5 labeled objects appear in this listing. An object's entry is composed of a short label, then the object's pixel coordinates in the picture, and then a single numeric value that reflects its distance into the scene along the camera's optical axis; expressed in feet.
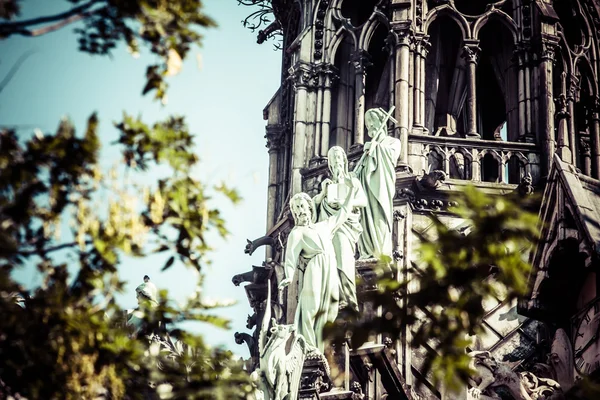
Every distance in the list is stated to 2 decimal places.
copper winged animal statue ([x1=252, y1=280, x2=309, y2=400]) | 90.02
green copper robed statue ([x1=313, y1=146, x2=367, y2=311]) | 97.66
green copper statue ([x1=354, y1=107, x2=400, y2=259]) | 104.12
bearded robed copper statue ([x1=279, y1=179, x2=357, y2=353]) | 95.91
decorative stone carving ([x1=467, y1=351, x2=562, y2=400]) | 86.13
